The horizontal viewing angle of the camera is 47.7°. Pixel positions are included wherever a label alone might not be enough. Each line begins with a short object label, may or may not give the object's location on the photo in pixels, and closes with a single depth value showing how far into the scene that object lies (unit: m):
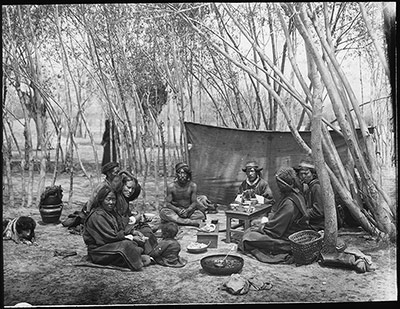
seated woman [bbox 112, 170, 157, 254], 5.76
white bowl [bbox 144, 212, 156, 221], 6.11
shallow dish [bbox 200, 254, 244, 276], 5.54
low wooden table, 5.88
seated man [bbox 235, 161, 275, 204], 6.23
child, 5.67
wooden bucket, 6.01
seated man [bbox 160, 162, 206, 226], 6.21
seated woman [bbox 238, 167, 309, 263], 5.69
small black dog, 5.82
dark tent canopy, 6.34
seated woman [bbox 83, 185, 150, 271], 5.53
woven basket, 5.58
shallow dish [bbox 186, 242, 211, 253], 5.77
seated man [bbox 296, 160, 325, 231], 5.88
